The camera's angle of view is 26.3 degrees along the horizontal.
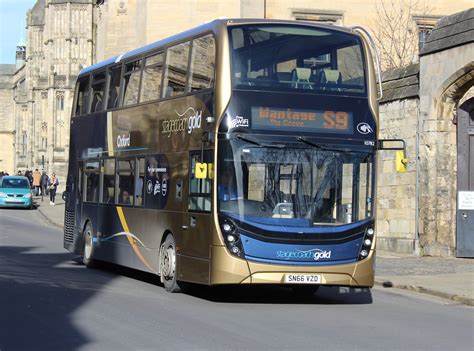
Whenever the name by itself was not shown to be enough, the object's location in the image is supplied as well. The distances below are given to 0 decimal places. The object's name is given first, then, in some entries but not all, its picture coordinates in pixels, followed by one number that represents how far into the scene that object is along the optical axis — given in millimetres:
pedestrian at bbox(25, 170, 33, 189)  70925
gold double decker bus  13219
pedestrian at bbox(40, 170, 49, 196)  59738
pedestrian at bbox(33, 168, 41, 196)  59281
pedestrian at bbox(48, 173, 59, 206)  51862
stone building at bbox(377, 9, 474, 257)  22469
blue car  47656
